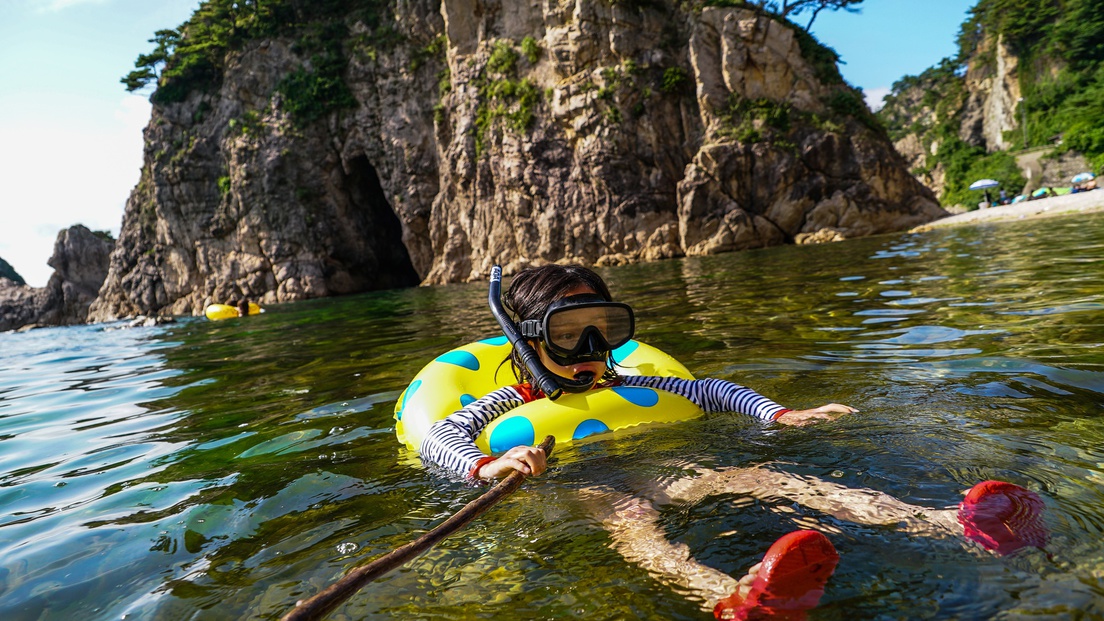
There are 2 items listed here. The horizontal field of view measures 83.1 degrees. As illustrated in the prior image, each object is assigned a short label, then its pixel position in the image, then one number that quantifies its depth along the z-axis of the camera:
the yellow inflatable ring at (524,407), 2.78
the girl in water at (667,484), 1.44
